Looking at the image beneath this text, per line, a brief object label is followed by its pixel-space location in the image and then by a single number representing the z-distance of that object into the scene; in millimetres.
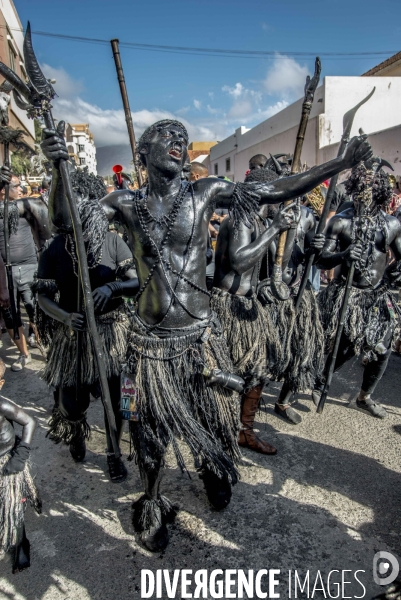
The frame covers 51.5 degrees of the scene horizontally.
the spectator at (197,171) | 6539
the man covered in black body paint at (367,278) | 3592
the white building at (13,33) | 15838
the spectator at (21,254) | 5492
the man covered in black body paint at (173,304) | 2184
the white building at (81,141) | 67994
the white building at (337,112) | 16844
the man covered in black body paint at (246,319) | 3023
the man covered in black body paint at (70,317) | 2783
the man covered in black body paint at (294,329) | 3418
